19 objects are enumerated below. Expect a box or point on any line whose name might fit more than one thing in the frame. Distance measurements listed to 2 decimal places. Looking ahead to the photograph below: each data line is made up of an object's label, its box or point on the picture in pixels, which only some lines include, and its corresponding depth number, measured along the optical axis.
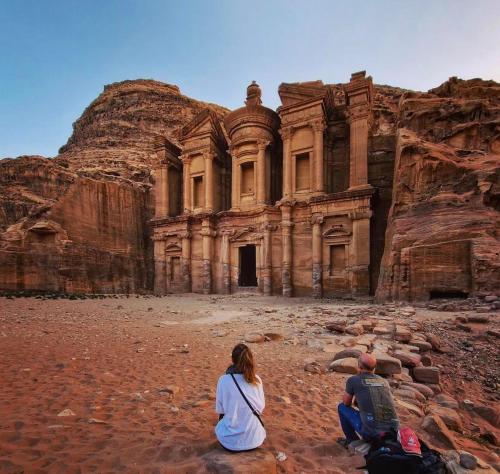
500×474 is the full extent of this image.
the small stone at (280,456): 2.54
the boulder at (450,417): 3.37
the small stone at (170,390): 3.78
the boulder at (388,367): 4.41
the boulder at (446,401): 3.85
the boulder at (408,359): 4.89
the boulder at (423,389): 4.11
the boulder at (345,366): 4.55
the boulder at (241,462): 2.18
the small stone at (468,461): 2.47
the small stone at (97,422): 2.96
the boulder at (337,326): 7.04
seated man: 2.57
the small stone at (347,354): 5.00
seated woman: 2.44
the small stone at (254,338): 6.48
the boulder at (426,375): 4.59
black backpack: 2.10
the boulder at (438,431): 2.86
